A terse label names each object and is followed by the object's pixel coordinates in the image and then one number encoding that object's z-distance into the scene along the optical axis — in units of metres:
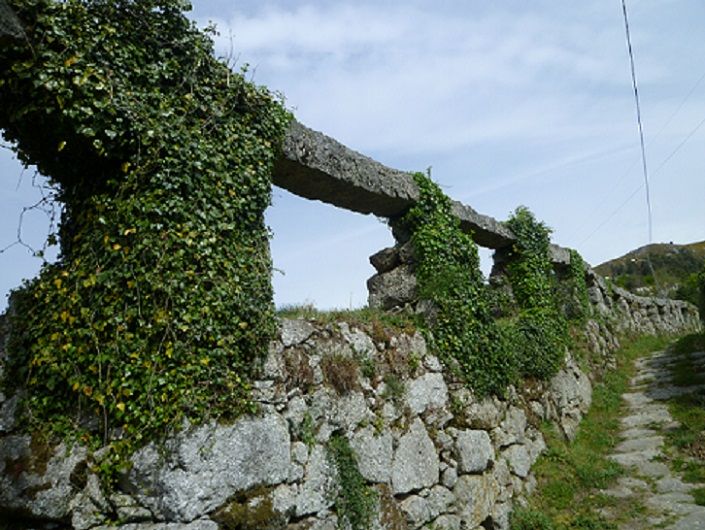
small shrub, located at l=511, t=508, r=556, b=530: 5.92
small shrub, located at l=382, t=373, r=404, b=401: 5.42
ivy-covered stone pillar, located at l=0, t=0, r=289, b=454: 3.74
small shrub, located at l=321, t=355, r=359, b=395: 4.84
